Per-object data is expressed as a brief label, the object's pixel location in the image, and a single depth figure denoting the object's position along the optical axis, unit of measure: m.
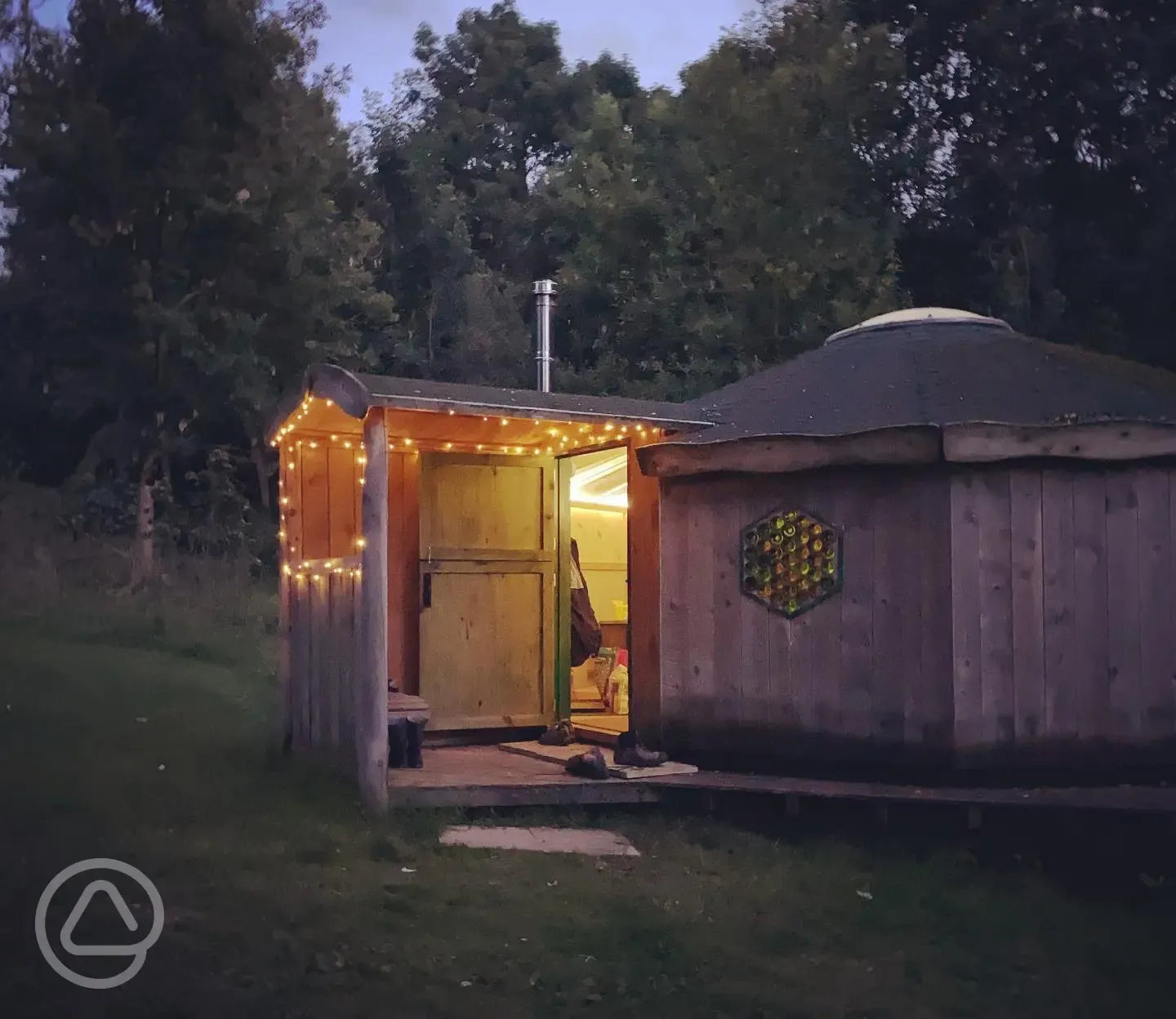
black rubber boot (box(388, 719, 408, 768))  6.47
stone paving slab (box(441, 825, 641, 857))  5.64
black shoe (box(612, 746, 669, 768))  6.58
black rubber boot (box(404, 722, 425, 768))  6.52
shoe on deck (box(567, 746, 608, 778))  6.41
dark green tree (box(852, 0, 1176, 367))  13.02
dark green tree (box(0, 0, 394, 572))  15.28
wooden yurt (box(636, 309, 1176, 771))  6.00
